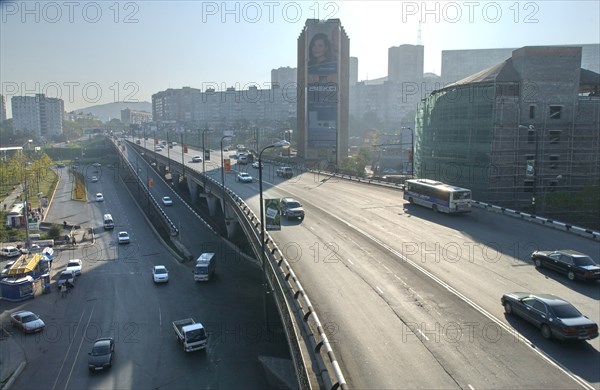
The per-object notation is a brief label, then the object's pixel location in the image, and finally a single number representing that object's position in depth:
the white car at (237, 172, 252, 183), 53.11
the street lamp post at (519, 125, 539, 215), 30.59
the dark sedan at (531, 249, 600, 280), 18.47
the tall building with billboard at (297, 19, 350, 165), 95.31
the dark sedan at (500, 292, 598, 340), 13.71
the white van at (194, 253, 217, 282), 35.09
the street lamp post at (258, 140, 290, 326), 21.64
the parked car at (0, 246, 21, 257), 44.16
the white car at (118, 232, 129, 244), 47.78
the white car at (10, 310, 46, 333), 27.28
